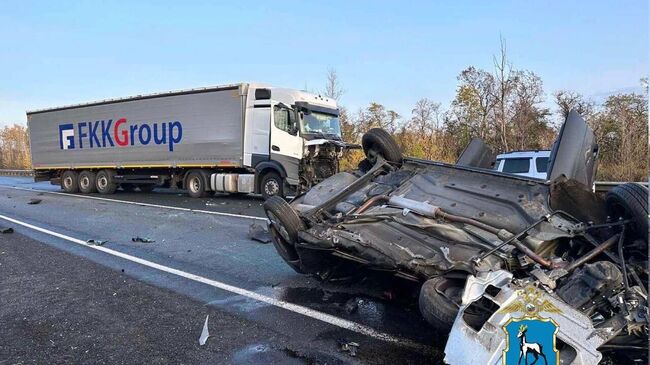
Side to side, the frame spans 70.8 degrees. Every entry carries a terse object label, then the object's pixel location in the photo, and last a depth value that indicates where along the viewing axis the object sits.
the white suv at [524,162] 9.35
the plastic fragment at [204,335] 3.39
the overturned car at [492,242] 2.34
